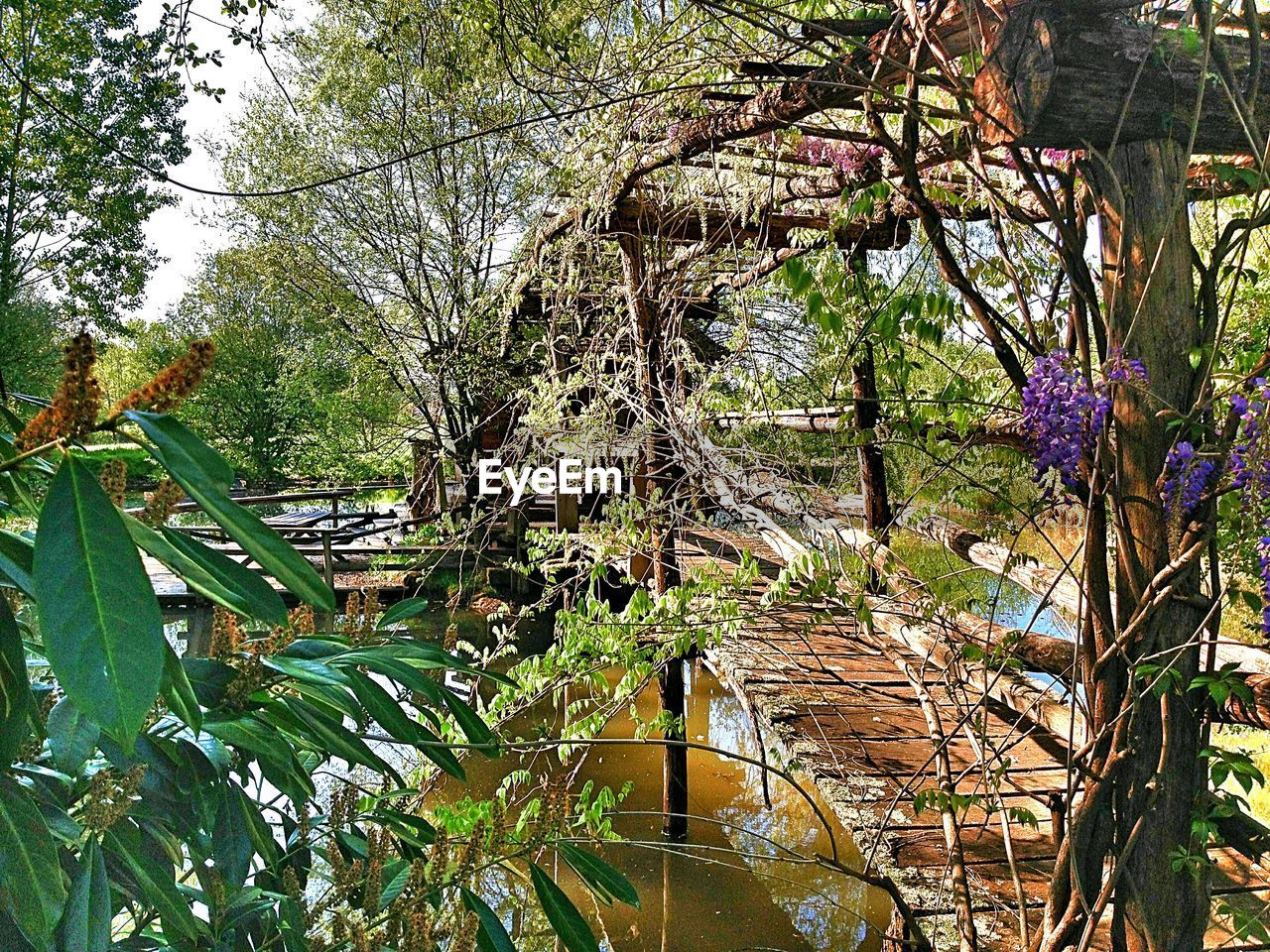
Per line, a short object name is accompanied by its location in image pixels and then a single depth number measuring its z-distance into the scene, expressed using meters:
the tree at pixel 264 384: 14.48
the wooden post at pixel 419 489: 9.70
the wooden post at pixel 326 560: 8.20
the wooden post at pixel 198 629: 7.46
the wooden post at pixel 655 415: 3.19
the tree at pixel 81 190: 13.43
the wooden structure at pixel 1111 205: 1.16
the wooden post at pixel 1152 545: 1.21
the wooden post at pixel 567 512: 7.99
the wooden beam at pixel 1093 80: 1.15
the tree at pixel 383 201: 10.92
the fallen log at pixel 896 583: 2.03
